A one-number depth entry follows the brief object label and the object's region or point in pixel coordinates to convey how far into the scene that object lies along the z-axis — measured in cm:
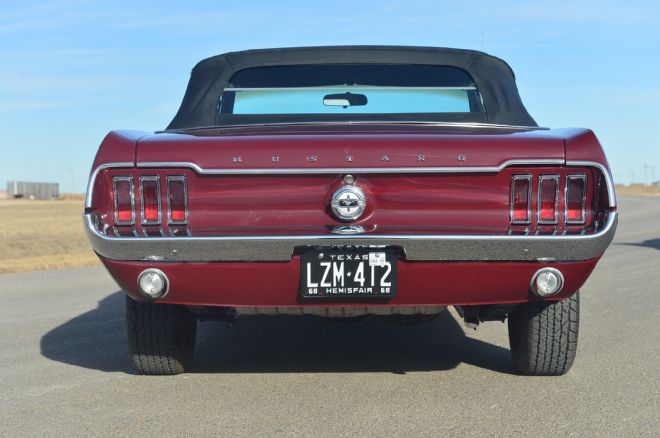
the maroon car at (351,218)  353
